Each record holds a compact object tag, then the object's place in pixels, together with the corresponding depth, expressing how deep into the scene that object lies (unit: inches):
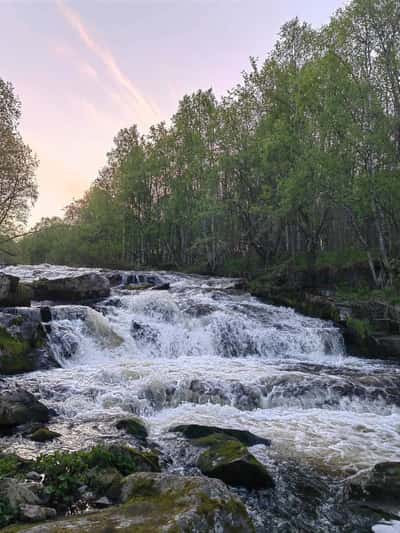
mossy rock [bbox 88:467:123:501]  218.4
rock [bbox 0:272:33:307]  711.1
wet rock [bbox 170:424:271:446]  336.2
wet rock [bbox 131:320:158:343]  690.8
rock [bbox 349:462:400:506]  245.9
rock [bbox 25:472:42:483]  230.9
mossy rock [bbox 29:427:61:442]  321.4
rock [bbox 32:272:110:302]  844.0
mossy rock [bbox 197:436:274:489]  264.1
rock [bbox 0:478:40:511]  189.5
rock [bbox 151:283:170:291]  1010.8
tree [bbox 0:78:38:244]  1237.7
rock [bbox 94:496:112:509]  207.6
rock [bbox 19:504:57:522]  183.3
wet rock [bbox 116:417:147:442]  343.6
